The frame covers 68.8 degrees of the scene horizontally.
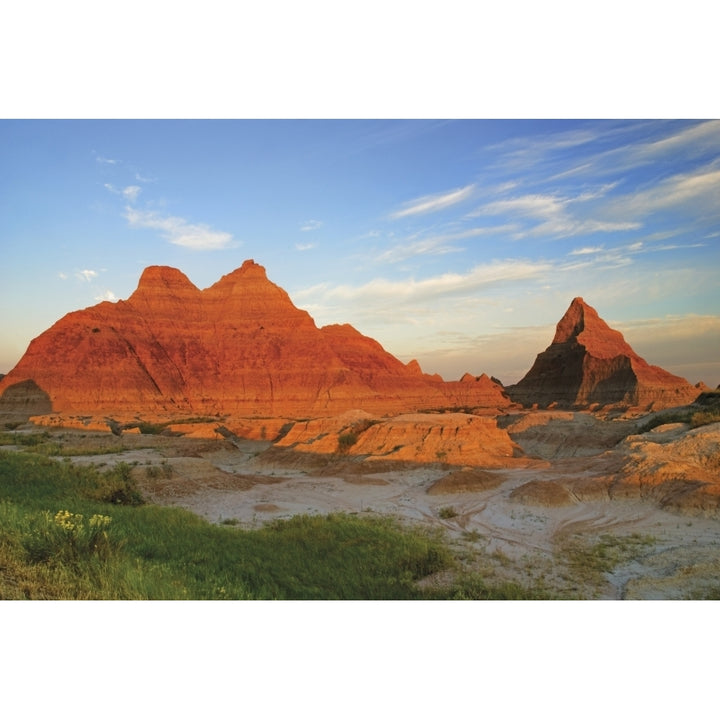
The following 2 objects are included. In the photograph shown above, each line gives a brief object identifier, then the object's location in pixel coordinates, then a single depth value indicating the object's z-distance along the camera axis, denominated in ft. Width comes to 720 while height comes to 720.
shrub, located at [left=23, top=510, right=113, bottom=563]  25.30
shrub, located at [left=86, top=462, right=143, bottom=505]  51.19
